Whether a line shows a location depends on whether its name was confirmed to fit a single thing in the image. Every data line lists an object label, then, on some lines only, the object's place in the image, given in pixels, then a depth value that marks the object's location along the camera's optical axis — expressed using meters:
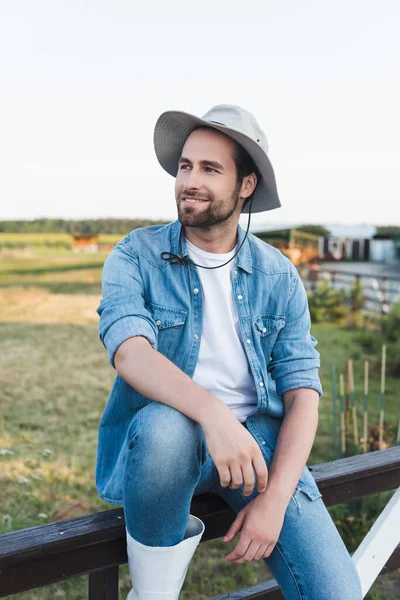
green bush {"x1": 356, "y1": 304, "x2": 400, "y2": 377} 6.82
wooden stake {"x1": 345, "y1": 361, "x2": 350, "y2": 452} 3.49
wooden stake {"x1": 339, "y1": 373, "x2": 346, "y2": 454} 3.55
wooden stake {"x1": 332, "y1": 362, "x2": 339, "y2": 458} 3.16
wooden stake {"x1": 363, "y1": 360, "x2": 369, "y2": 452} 2.88
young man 1.05
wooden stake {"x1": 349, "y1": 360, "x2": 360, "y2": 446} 3.22
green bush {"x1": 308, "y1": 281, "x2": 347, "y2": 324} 9.15
